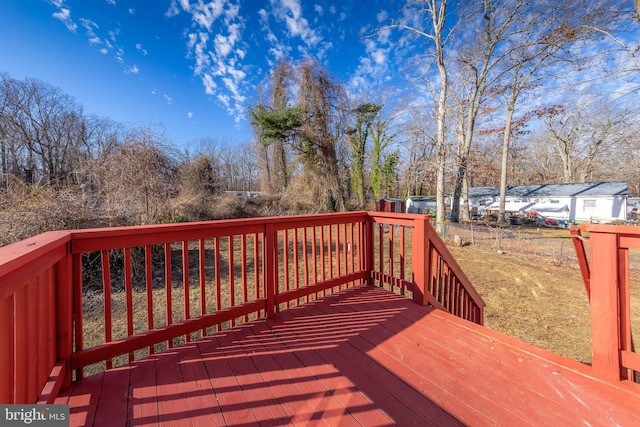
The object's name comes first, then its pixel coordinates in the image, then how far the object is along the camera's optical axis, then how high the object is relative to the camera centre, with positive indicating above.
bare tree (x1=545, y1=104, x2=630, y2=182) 19.70 +5.61
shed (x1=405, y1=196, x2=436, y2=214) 23.58 +0.27
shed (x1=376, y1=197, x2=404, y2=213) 17.80 +0.17
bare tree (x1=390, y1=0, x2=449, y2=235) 9.98 +6.78
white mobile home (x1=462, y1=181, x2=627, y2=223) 18.33 +0.24
